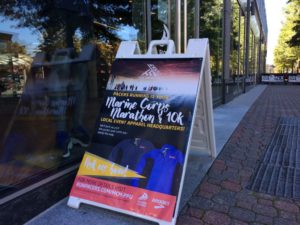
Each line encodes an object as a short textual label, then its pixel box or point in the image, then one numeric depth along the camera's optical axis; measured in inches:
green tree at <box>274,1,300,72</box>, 1289.7
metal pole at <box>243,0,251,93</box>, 576.9
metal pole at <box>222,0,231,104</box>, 364.5
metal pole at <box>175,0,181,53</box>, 212.4
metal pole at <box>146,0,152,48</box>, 169.6
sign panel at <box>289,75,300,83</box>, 1159.7
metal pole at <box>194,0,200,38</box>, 265.4
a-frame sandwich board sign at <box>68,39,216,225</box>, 88.1
